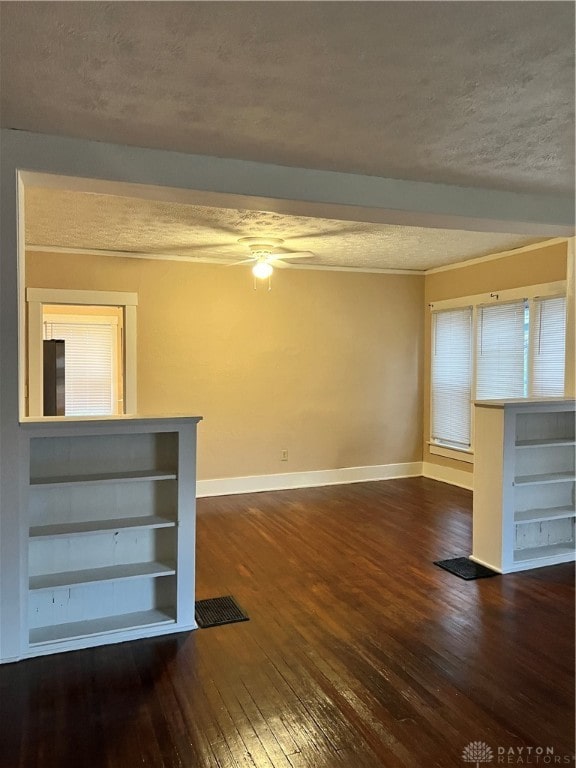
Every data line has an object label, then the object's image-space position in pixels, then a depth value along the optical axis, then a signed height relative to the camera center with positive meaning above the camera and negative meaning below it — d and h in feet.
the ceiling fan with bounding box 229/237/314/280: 15.92 +3.67
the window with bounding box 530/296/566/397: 16.39 +0.94
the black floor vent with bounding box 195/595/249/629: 10.17 -4.68
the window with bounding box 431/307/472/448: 20.63 -0.02
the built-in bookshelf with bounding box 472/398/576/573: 12.66 -2.61
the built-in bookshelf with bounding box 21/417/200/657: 9.14 -2.77
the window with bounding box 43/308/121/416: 24.23 +0.64
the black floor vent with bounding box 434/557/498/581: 12.32 -4.56
